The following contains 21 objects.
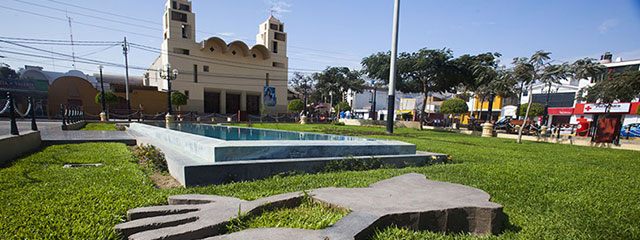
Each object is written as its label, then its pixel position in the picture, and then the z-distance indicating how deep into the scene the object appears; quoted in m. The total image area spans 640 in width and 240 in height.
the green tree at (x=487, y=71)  15.84
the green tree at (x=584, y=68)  11.93
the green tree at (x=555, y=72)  10.54
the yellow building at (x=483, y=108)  38.51
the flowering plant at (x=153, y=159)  4.27
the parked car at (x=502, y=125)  19.98
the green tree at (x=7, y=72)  29.52
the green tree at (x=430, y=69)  17.22
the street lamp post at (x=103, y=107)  19.23
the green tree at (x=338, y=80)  43.97
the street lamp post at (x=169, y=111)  18.88
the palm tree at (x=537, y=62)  10.49
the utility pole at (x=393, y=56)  13.03
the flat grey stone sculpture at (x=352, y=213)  1.62
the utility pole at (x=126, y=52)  25.77
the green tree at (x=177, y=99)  24.39
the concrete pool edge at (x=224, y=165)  3.26
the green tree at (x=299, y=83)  51.38
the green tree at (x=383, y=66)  18.11
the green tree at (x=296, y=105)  29.50
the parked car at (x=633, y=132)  15.66
